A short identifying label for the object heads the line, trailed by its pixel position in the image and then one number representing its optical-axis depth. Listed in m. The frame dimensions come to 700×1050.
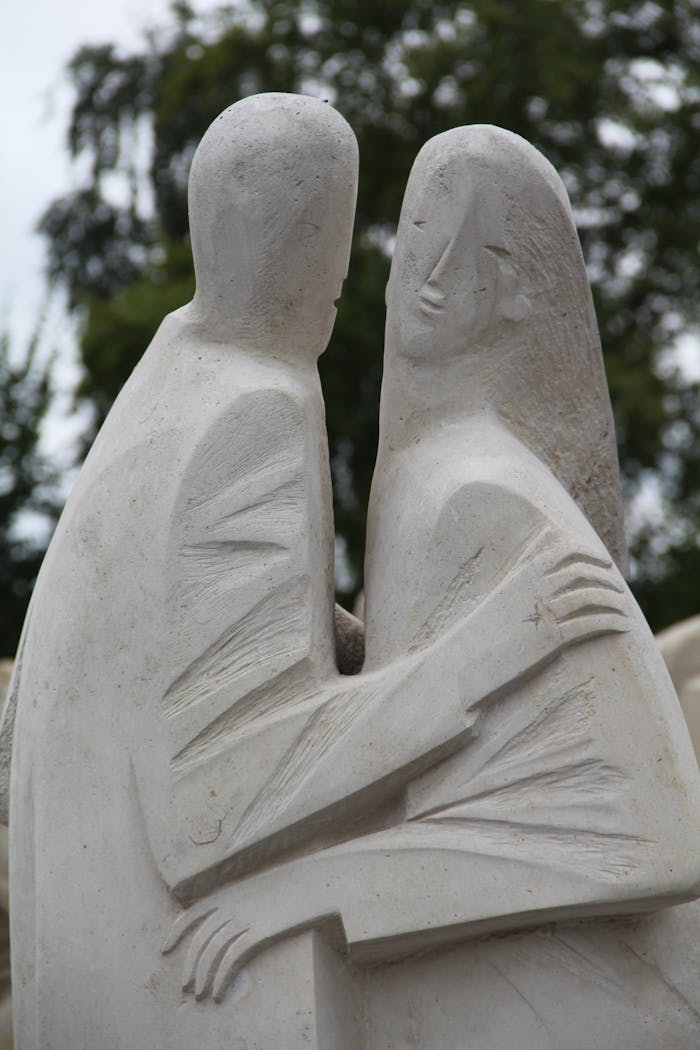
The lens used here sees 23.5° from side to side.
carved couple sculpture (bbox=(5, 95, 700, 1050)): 3.37
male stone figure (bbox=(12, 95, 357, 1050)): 3.42
